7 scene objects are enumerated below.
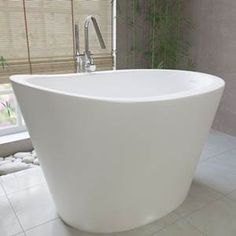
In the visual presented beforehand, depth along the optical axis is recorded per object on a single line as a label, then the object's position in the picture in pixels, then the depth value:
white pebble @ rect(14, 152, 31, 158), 2.23
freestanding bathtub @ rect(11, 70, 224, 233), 1.04
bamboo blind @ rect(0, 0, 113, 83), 2.11
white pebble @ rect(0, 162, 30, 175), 2.01
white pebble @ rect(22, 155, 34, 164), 2.15
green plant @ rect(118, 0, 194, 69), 2.72
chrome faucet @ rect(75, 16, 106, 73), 1.95
